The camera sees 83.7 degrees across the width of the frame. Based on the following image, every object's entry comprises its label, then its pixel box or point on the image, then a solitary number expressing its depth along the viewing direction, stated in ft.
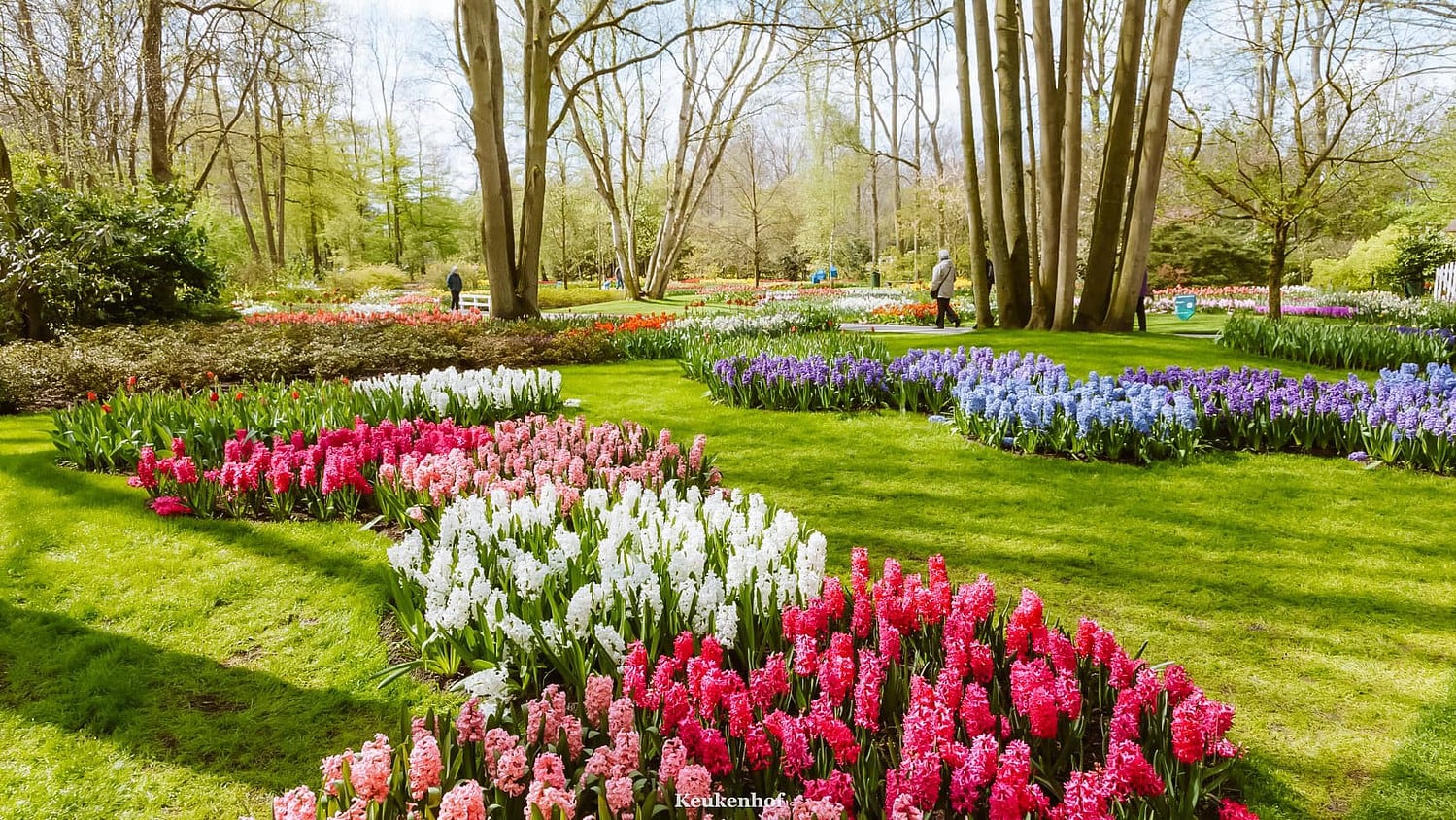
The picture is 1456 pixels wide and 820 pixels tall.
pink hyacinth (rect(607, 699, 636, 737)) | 6.38
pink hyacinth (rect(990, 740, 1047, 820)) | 5.50
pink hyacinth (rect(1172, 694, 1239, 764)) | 6.13
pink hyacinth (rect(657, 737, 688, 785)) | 5.89
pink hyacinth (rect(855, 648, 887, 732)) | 6.59
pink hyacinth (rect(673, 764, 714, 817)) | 5.48
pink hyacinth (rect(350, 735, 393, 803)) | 5.57
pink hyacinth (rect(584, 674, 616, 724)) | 6.79
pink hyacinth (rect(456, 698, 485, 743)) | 6.39
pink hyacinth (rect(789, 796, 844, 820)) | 5.23
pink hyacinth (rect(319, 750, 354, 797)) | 5.84
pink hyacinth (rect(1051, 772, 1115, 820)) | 5.54
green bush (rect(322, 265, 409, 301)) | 96.94
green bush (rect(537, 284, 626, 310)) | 93.88
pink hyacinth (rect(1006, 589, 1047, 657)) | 7.61
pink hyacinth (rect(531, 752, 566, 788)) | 5.63
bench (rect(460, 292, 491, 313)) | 85.56
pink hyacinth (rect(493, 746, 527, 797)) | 5.81
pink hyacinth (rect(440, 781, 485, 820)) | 5.14
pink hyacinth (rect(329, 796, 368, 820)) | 5.47
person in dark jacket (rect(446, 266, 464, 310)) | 74.49
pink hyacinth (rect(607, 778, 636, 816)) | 5.57
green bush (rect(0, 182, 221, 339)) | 33.60
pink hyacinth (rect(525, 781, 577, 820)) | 5.23
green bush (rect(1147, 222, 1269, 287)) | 97.04
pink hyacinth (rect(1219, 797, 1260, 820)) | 5.71
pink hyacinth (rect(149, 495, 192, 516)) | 14.35
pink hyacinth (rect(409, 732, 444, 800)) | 5.69
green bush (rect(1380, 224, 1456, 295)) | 76.28
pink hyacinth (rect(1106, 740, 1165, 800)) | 5.79
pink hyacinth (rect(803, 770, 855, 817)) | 5.70
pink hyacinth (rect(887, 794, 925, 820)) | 5.40
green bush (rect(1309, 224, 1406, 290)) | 78.23
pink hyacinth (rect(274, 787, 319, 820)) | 5.28
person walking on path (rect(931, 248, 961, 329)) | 49.93
